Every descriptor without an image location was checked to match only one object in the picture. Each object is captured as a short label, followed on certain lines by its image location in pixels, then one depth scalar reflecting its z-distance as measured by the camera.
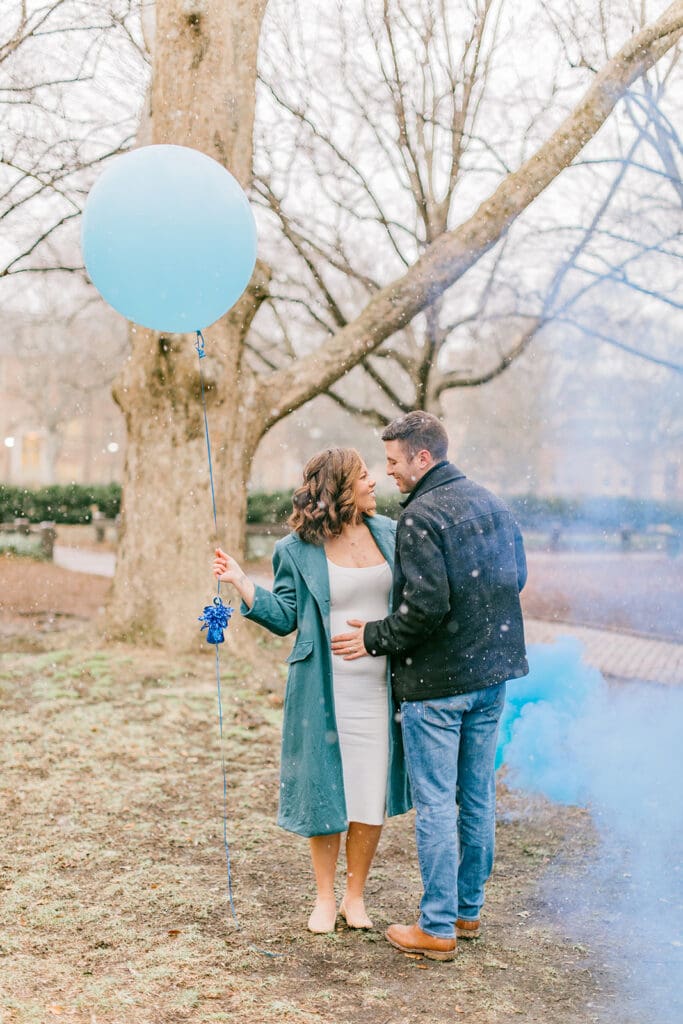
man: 3.03
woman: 3.19
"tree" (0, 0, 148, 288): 7.08
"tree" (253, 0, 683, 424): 8.56
